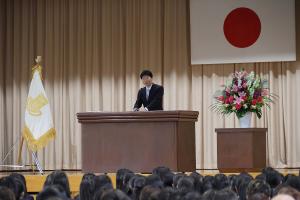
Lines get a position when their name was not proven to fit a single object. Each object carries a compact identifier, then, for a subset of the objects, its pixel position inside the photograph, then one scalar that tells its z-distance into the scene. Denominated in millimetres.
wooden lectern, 15586
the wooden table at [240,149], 16500
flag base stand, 24583
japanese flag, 22453
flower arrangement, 16906
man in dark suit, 17081
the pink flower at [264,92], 17278
